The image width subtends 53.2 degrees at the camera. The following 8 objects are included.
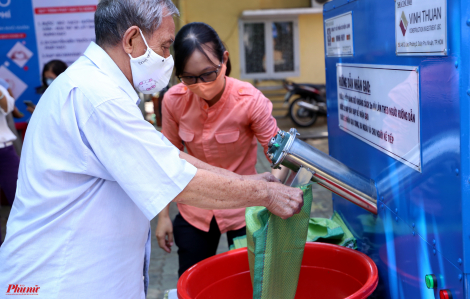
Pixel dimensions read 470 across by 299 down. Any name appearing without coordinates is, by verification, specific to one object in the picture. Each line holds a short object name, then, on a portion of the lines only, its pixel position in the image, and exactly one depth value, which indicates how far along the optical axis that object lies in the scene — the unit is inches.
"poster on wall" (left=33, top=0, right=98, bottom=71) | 186.4
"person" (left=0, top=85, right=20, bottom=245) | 163.9
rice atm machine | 41.1
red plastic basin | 64.9
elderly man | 49.2
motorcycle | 417.7
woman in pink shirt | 84.0
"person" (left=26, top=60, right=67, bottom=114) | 177.3
